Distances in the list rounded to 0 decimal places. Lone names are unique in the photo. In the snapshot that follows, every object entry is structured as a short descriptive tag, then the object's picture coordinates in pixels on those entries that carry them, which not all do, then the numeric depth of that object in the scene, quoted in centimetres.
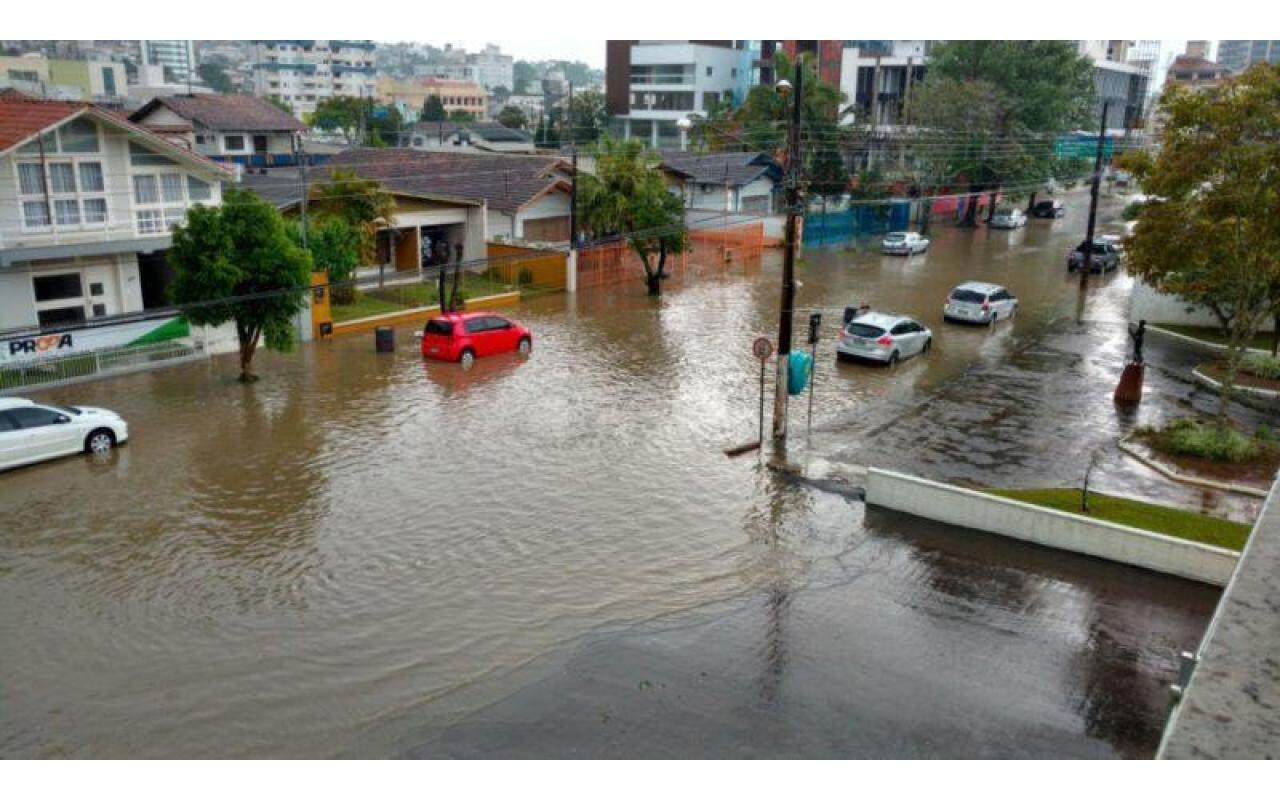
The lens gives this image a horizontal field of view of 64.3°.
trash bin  2739
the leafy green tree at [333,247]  3059
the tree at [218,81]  19262
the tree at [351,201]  3375
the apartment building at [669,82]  10044
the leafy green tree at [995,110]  5806
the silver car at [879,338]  2616
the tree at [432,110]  12419
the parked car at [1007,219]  6281
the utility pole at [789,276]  1852
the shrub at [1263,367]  2503
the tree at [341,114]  10169
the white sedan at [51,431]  1742
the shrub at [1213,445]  1850
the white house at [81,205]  2512
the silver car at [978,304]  3225
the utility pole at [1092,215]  3919
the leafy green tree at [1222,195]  1786
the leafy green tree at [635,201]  3634
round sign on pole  1964
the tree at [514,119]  11322
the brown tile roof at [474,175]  4162
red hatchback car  2598
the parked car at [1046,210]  7106
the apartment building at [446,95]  16050
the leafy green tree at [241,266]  2244
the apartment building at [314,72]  17275
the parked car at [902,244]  5016
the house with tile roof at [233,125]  5878
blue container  2012
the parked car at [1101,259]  4422
